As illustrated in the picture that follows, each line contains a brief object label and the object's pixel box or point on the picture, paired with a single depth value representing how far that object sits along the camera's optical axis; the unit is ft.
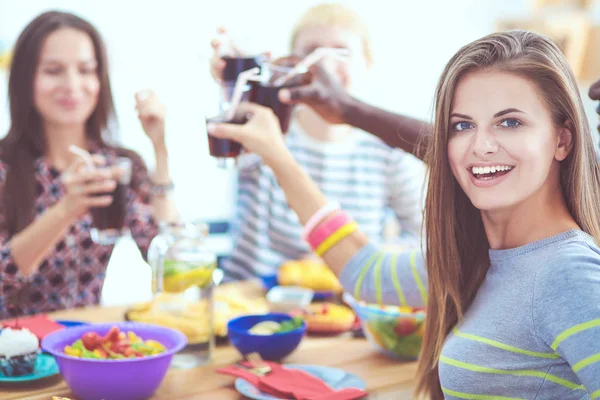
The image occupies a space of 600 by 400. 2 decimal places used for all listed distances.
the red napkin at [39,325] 4.95
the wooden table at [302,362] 4.41
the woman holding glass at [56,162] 7.26
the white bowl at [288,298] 6.13
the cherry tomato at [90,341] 4.36
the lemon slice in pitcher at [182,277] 5.03
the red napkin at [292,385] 4.32
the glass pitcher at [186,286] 5.01
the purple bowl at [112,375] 4.07
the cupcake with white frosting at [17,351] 4.32
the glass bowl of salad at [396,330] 5.10
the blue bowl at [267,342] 4.87
